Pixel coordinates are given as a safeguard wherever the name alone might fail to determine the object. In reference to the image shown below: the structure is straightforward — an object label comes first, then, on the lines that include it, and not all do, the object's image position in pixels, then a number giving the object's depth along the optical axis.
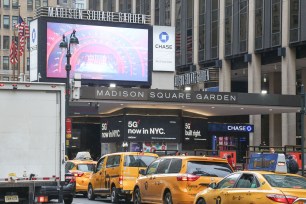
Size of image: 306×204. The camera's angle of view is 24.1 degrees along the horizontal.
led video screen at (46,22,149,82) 51.47
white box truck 16.50
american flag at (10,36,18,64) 58.53
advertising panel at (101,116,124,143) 44.22
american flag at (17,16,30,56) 56.98
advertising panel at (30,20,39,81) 50.88
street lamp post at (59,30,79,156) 29.42
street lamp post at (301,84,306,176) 26.52
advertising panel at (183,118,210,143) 46.12
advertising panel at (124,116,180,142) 43.91
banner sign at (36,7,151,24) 52.72
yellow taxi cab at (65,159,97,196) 30.47
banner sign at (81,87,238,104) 39.31
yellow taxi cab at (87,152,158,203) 25.53
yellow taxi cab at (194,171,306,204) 15.13
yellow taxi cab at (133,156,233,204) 19.88
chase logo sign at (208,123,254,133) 46.84
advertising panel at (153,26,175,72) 55.94
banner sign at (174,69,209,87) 62.56
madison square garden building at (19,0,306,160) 43.72
